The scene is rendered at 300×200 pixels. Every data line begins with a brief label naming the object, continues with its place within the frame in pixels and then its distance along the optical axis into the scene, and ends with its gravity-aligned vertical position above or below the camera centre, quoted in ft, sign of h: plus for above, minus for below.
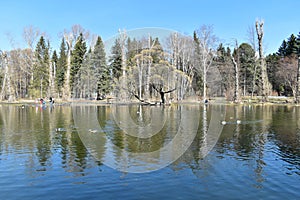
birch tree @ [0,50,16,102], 185.98 +7.54
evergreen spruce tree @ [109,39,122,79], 209.09 +27.28
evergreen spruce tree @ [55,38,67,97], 231.52 +21.00
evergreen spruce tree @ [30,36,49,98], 214.28 +17.34
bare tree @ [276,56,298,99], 202.69 +17.61
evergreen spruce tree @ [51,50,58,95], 219.82 +25.53
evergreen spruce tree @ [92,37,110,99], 209.97 +20.83
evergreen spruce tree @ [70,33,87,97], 215.92 +27.68
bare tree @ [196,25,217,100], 185.58 +30.85
